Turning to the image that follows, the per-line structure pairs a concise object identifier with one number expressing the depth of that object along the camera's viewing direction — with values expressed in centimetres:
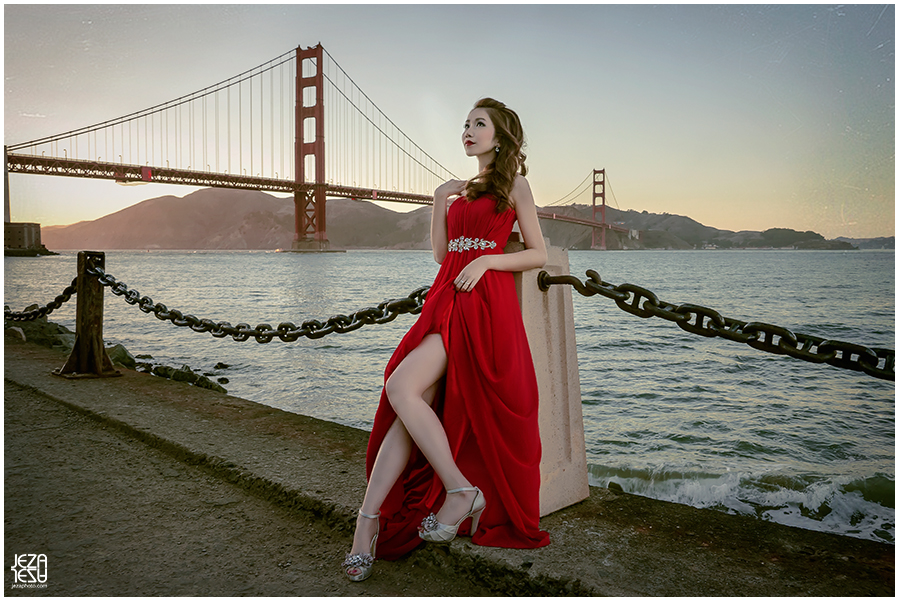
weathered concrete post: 208
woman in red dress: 183
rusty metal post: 435
